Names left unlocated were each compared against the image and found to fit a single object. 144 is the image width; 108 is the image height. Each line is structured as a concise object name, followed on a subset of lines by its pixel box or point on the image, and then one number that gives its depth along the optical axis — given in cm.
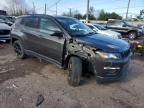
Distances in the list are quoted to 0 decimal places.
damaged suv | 243
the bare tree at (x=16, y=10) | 4263
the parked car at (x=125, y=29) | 1023
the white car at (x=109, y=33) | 696
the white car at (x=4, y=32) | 584
